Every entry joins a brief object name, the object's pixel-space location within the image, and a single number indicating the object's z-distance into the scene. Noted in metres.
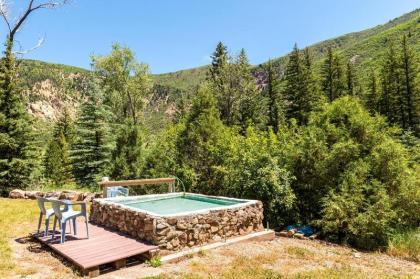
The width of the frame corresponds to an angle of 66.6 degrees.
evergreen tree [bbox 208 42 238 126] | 25.48
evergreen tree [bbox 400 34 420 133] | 31.25
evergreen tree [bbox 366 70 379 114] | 34.84
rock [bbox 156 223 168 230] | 6.84
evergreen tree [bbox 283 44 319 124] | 35.22
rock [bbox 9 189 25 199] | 14.81
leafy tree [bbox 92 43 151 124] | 27.32
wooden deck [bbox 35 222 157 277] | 5.80
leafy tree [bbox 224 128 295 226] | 10.62
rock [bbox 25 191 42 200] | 14.48
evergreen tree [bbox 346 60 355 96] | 41.34
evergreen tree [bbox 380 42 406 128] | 32.25
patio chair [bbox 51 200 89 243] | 6.87
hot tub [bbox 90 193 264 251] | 6.99
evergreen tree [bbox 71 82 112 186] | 21.53
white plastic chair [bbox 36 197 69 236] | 7.27
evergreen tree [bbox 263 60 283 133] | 38.22
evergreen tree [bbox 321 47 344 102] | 39.34
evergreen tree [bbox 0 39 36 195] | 17.06
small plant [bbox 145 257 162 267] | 6.27
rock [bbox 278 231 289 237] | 9.81
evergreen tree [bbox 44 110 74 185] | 32.12
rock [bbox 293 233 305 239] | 9.77
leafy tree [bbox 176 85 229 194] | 14.00
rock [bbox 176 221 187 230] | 7.16
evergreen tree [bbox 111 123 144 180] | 16.59
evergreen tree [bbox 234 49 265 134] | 26.19
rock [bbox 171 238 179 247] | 6.99
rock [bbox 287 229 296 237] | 9.78
